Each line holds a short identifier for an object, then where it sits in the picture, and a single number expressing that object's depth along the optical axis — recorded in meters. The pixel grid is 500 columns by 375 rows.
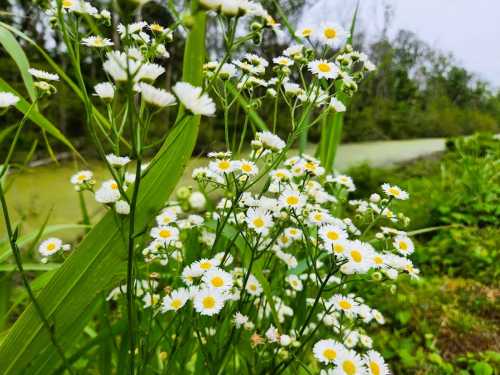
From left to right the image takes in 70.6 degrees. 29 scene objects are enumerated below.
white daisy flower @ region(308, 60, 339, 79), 0.19
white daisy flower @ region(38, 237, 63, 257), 0.20
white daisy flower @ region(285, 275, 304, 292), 0.29
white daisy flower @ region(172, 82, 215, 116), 0.10
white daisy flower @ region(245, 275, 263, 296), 0.23
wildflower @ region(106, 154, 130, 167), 0.13
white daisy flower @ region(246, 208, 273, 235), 0.19
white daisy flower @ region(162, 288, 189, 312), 0.18
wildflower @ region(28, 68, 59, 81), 0.16
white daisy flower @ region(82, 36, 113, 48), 0.14
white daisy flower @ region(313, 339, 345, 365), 0.17
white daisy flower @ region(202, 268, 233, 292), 0.17
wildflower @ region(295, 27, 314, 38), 0.22
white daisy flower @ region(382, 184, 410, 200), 0.23
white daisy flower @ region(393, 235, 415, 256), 0.22
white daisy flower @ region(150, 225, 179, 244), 0.20
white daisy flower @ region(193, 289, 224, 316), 0.16
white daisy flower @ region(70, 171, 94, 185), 0.20
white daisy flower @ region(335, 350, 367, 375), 0.16
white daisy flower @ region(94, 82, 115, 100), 0.13
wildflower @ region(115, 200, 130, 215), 0.13
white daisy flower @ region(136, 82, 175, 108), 0.10
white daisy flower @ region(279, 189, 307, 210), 0.19
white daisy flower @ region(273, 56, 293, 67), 0.21
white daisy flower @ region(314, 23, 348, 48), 0.21
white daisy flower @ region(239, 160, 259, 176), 0.19
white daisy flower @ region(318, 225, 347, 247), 0.18
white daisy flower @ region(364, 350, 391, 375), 0.18
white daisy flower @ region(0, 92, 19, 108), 0.13
